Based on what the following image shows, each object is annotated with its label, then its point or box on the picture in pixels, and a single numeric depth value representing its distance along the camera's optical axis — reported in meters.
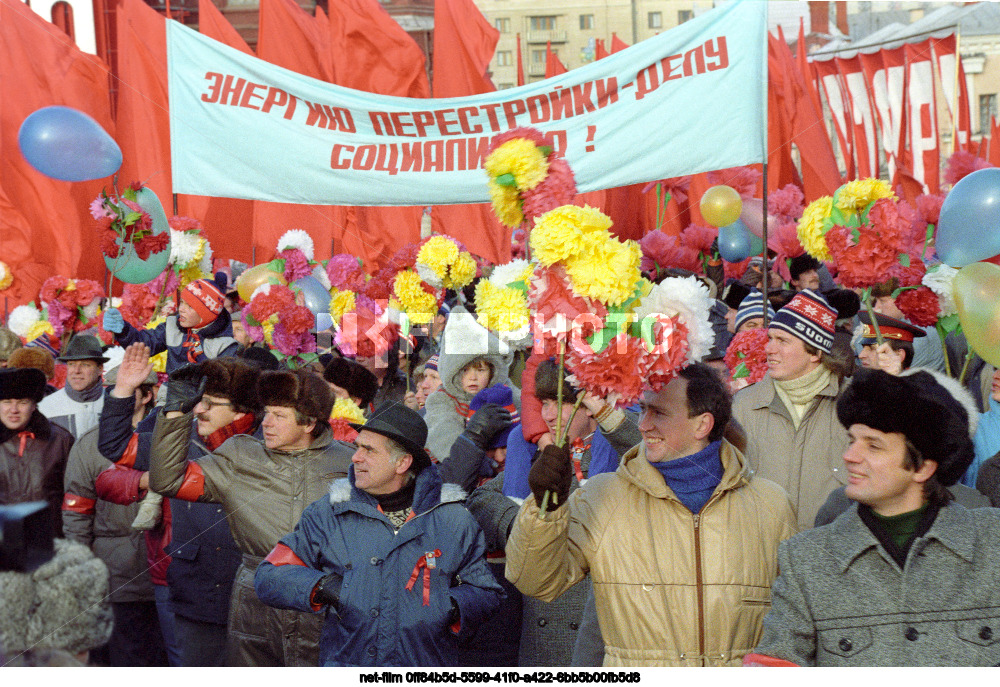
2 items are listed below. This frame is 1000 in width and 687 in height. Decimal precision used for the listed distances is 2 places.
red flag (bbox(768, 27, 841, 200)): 11.99
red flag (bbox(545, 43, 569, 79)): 12.72
